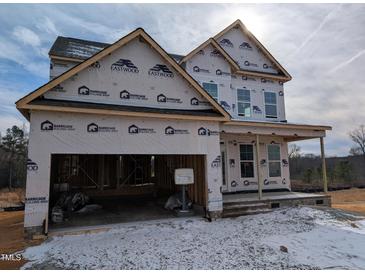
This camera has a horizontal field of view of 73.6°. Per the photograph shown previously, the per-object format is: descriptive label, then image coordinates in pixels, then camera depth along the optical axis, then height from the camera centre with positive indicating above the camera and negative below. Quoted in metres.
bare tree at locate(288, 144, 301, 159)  44.13 +2.68
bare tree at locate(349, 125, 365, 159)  46.22 +4.84
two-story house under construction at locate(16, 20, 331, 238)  7.53 +1.59
